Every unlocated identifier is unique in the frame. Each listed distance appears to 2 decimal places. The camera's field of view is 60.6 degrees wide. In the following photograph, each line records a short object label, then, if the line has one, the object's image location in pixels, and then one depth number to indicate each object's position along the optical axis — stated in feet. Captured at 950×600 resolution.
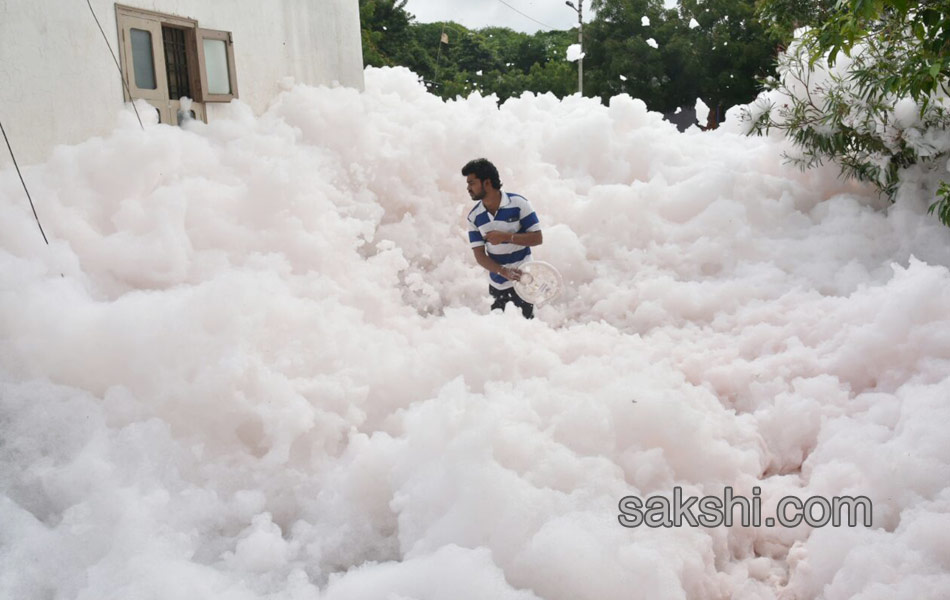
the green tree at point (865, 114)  19.92
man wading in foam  15.83
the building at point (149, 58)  13.99
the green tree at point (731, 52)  74.08
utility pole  80.28
